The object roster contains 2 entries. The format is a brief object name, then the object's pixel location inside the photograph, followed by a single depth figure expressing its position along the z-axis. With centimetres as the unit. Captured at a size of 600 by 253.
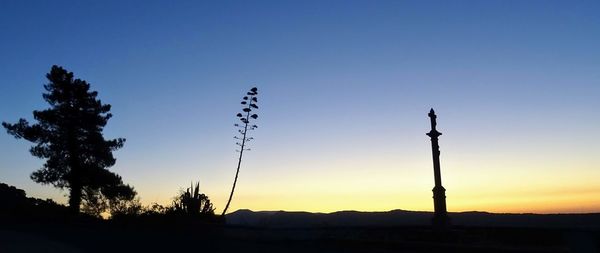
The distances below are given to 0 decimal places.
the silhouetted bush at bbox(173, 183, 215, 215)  3212
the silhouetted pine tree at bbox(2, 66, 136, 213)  3488
